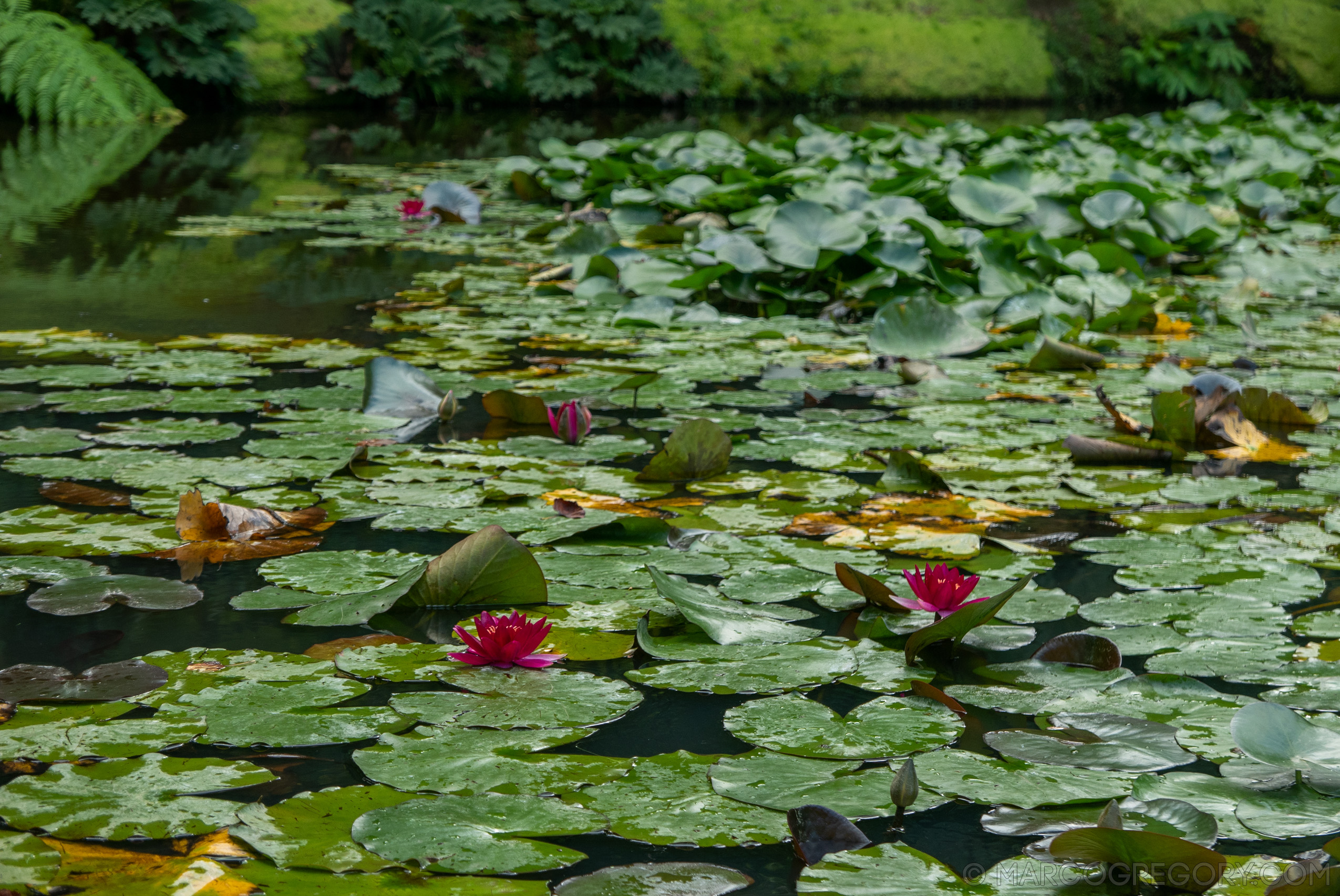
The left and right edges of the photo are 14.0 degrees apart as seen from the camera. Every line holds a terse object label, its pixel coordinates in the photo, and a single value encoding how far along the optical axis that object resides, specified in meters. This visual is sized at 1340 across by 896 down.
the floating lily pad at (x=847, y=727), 5.72
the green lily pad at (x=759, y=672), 5.86
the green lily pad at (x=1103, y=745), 5.71
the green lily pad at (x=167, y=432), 6.71
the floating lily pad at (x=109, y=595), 6.01
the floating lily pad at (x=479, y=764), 5.63
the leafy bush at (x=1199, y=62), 38.87
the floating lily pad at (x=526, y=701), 5.76
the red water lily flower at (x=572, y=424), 6.78
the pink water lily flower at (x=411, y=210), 14.03
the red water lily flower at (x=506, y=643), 5.86
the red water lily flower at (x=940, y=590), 5.97
